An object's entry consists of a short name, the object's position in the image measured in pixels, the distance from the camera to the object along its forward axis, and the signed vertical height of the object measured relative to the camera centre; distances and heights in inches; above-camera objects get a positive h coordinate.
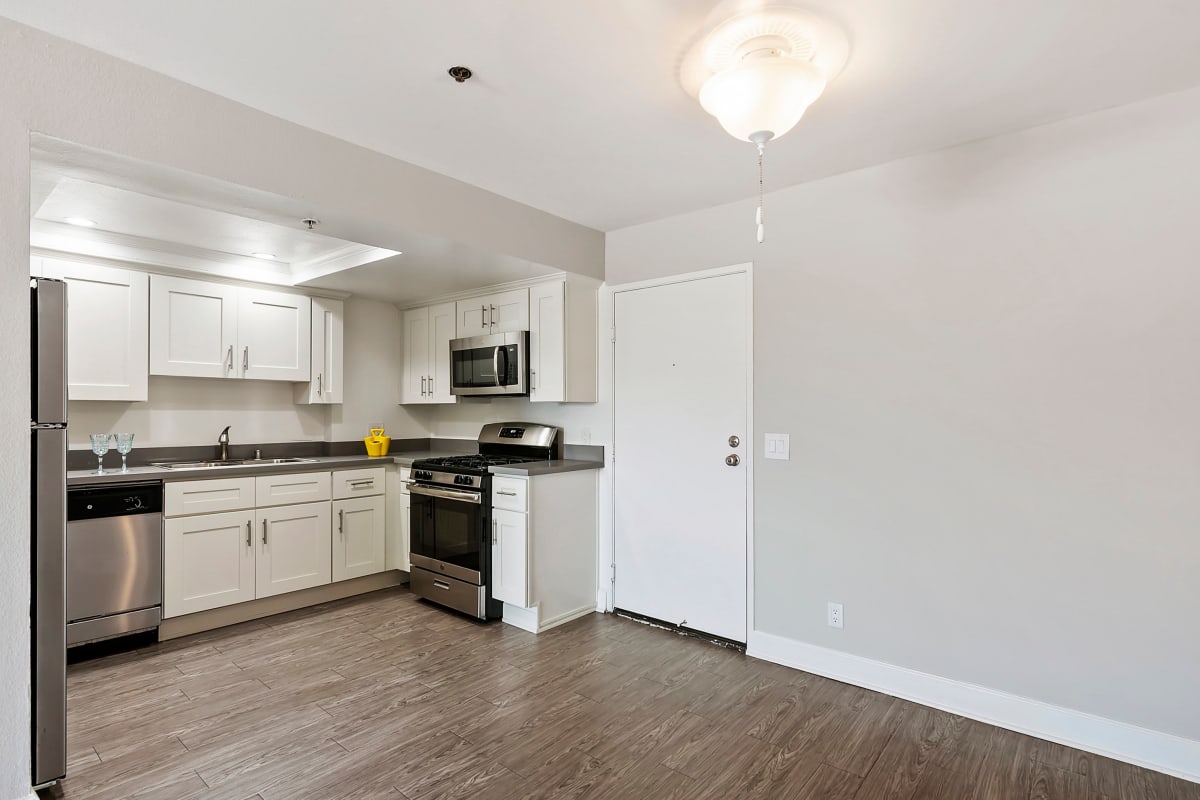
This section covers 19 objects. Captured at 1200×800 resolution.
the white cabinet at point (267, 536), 132.9 -32.1
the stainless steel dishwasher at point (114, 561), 119.5 -32.0
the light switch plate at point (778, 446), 123.0 -8.7
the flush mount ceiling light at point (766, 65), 71.0 +40.4
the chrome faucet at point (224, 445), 158.6 -10.7
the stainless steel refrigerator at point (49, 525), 77.1 -15.6
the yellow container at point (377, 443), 183.3 -11.7
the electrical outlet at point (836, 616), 116.0 -40.8
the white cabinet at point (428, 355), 181.3 +15.3
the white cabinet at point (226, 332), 144.5 +18.7
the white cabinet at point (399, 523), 167.3 -33.1
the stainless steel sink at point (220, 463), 147.6 -15.0
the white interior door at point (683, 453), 131.9 -11.5
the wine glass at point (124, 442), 133.5 -8.4
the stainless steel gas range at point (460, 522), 143.9 -29.4
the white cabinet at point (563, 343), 149.3 +15.5
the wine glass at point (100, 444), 130.7 -8.6
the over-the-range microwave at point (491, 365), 156.1 +10.6
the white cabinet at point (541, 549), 138.1 -34.4
